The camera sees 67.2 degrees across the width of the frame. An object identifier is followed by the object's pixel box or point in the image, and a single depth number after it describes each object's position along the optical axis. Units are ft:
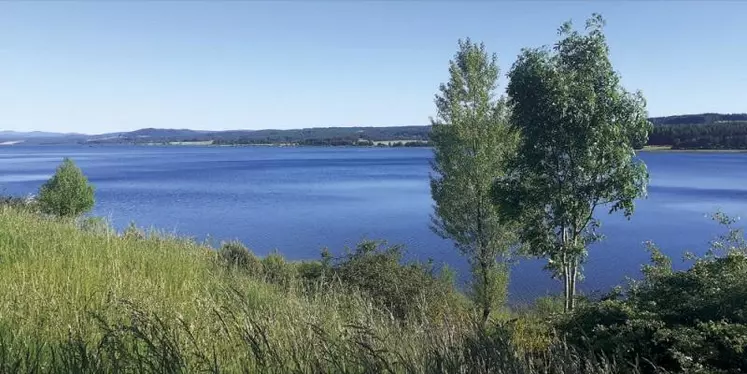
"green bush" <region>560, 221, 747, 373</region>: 18.53
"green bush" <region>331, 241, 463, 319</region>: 49.98
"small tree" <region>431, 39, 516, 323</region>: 81.20
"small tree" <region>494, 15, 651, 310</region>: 48.42
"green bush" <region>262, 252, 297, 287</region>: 77.46
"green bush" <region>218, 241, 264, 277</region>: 70.18
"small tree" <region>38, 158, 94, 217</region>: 124.47
